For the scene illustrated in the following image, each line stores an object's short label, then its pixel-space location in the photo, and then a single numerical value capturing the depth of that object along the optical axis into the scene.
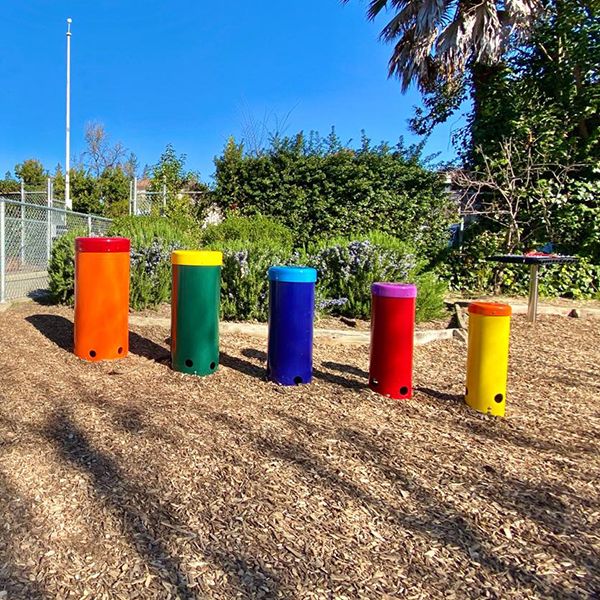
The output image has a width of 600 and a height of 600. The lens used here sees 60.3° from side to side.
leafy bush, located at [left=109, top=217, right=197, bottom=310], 7.11
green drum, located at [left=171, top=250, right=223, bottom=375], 4.36
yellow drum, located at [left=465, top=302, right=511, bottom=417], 3.71
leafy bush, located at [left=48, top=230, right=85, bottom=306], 7.09
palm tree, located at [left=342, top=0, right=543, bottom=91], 10.38
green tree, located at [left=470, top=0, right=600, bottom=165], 9.45
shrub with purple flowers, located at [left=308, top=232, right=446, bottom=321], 6.92
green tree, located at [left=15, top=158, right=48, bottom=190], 31.41
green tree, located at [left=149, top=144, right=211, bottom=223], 12.63
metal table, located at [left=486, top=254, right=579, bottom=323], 6.67
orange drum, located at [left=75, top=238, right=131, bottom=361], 4.73
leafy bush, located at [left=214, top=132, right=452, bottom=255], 10.91
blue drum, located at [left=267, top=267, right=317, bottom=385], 4.16
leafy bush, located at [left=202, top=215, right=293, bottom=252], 9.64
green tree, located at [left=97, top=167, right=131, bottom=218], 24.30
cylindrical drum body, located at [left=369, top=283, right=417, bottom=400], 3.97
